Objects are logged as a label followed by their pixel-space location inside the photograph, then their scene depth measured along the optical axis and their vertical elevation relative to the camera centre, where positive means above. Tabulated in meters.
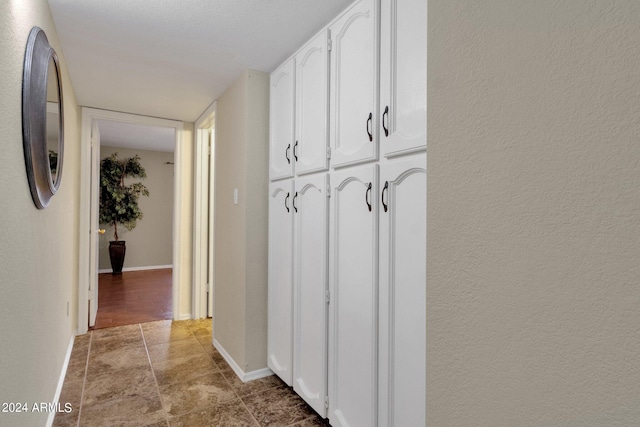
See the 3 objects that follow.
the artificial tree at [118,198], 6.06 +0.32
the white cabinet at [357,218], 1.35 +0.00
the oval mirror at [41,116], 1.27 +0.42
